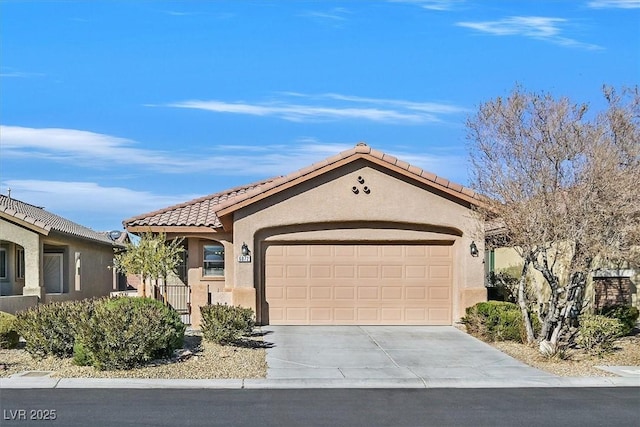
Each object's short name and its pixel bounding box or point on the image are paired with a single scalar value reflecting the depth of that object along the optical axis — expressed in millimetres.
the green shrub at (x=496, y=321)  18047
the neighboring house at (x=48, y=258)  25141
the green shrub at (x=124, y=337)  13906
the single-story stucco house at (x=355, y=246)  20234
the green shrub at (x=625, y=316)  19188
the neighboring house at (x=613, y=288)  21609
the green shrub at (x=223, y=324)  16625
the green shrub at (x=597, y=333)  16453
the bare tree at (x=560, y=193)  15789
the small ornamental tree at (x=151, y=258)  20828
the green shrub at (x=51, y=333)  15195
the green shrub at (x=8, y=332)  16594
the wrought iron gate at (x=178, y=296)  23714
